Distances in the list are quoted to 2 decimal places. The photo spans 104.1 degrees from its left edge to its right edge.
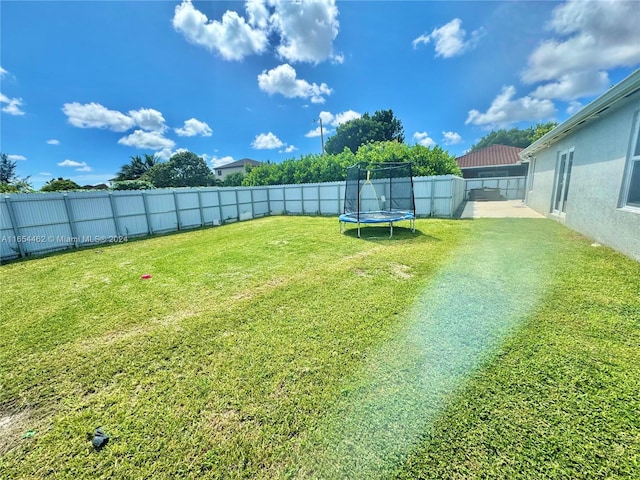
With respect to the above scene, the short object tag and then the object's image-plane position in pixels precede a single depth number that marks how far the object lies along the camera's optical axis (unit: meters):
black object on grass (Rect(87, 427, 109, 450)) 1.65
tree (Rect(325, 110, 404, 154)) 27.11
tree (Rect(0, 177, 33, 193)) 14.44
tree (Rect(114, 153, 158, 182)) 32.76
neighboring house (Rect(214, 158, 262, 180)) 41.34
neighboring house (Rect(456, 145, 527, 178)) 23.08
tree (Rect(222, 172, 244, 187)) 25.98
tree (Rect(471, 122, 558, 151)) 41.44
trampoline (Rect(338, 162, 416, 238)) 8.02
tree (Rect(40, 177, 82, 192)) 20.47
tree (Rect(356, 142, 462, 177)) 12.38
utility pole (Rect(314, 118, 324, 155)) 21.10
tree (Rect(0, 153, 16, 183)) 30.31
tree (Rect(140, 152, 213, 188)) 29.36
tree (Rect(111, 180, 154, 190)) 21.53
